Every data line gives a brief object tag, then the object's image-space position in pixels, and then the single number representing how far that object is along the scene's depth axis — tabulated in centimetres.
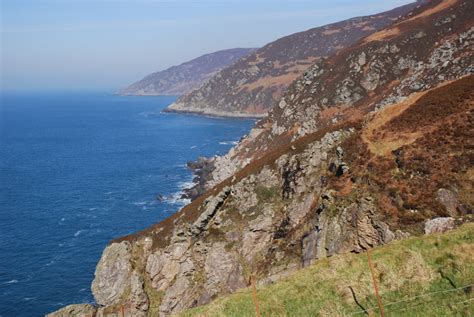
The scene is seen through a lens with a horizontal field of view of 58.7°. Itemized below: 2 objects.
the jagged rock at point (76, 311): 4909
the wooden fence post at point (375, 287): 2060
